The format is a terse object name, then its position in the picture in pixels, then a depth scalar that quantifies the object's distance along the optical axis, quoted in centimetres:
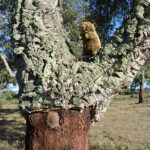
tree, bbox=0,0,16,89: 731
